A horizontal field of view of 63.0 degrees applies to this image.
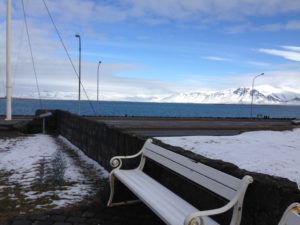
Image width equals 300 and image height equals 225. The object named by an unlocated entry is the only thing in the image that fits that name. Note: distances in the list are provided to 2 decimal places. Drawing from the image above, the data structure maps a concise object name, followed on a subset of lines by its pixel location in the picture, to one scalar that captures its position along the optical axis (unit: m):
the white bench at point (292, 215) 1.70
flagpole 11.22
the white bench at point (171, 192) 2.26
